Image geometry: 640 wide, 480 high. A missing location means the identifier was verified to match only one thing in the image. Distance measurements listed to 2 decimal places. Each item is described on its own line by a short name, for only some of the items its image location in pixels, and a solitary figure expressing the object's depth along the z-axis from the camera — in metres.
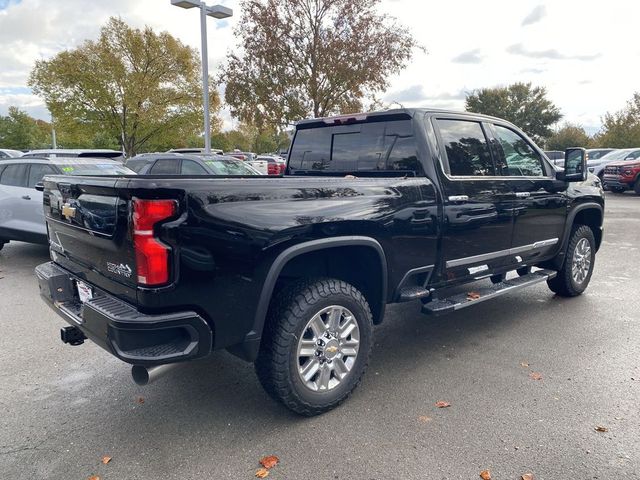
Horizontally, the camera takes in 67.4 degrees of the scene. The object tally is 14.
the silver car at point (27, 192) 7.00
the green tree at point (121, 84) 24.38
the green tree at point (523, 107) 51.72
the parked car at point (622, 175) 17.39
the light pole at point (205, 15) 11.92
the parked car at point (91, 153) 9.42
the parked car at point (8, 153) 19.99
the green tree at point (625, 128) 37.31
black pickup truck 2.44
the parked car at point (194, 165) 10.27
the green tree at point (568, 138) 49.00
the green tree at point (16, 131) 48.78
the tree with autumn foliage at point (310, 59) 16.48
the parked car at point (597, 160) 20.36
